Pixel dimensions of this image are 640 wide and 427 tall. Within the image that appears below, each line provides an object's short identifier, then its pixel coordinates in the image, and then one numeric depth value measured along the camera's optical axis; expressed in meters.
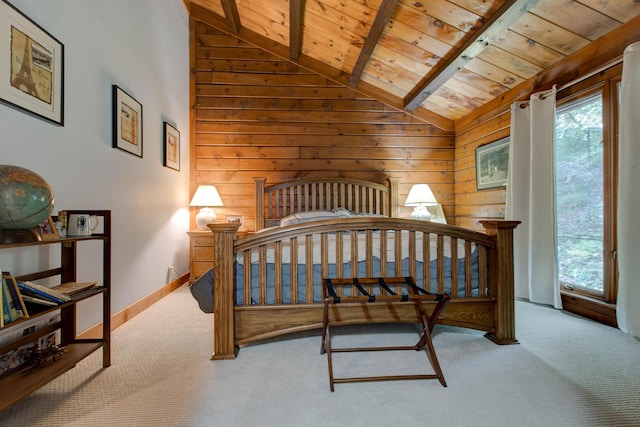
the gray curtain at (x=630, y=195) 1.84
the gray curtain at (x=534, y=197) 2.47
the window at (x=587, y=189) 2.15
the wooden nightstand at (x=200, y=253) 3.23
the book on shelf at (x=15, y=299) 1.08
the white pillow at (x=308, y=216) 3.14
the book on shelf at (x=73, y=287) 1.36
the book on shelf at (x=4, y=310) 1.00
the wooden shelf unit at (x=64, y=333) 1.11
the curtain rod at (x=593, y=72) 2.02
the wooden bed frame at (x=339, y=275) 1.66
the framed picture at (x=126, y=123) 2.15
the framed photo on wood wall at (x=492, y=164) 3.07
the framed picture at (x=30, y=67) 1.33
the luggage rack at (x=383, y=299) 1.39
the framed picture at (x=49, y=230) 1.25
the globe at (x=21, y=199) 1.04
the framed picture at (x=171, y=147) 3.02
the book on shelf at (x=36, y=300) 1.17
